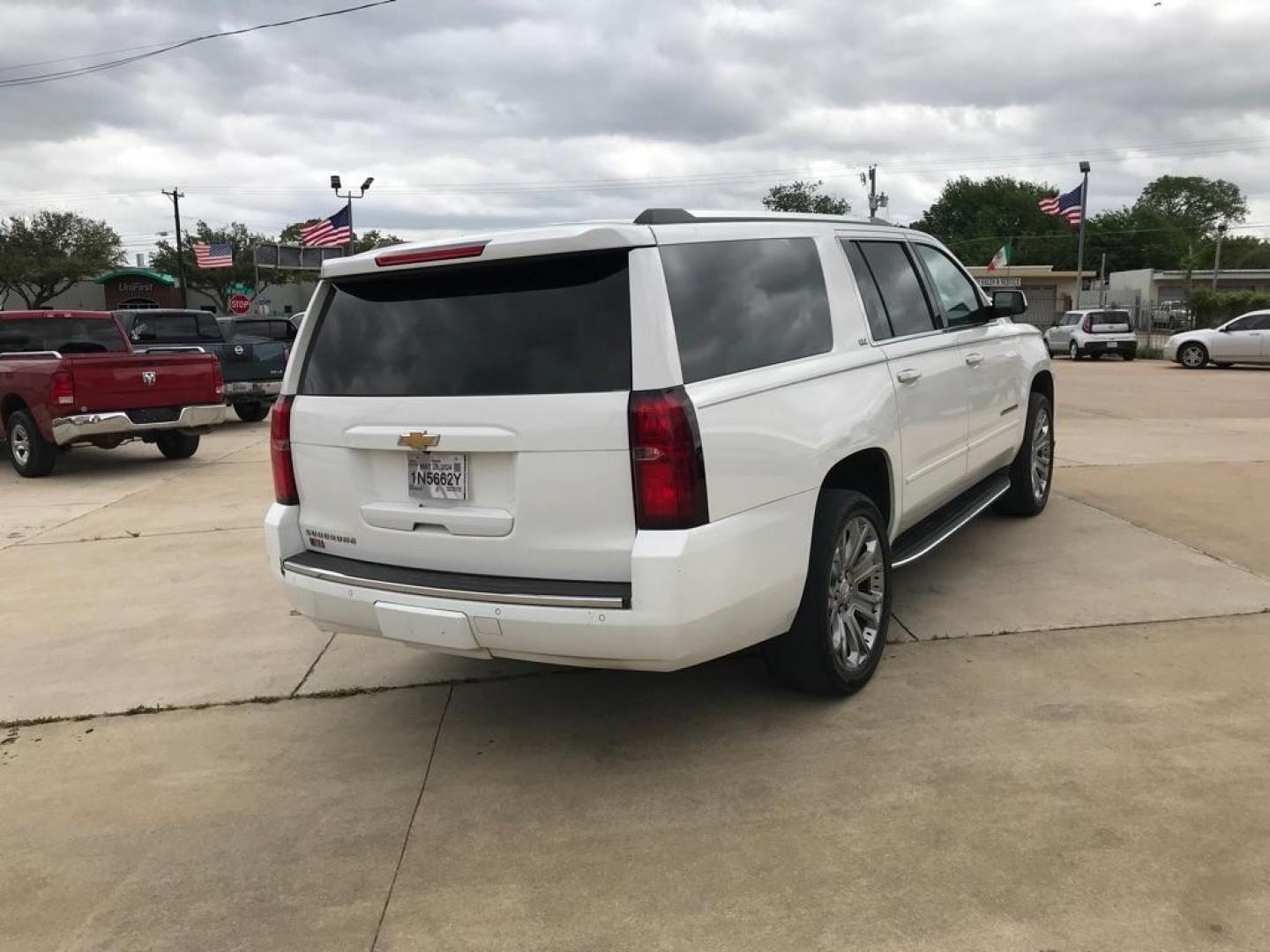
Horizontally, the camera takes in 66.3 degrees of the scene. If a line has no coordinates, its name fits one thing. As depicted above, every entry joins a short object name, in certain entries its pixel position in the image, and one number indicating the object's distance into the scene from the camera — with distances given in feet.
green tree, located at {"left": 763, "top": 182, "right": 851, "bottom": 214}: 212.64
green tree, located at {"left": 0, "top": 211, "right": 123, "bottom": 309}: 189.06
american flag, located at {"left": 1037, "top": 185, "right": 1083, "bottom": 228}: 114.21
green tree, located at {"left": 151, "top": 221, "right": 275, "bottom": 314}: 227.81
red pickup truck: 32.86
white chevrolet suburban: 10.07
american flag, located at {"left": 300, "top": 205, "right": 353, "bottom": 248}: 105.40
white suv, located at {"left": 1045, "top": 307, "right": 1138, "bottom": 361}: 92.48
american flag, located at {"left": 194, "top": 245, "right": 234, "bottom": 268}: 140.96
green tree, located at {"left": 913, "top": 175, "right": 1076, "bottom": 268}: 318.65
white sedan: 76.33
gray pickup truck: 48.80
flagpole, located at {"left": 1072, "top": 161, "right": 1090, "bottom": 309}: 113.29
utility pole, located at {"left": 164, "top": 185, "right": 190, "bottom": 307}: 186.85
